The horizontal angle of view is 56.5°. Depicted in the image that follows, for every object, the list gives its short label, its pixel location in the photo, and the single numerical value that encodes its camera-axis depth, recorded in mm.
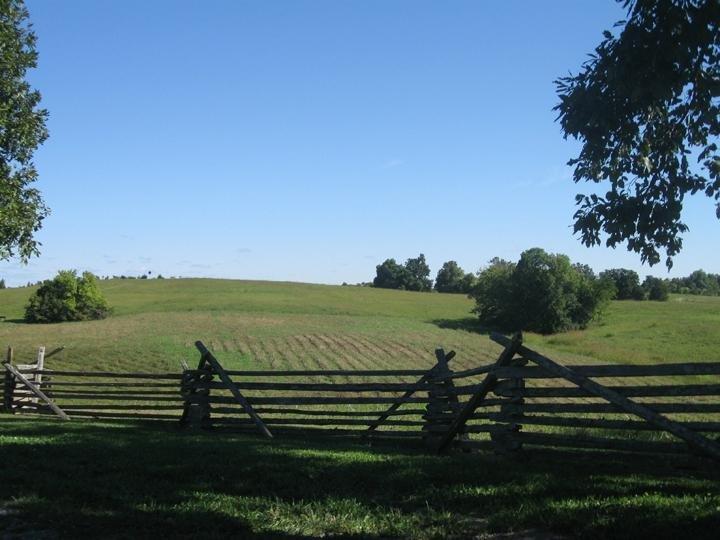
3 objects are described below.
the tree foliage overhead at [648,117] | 7293
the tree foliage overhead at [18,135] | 17234
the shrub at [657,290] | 90938
